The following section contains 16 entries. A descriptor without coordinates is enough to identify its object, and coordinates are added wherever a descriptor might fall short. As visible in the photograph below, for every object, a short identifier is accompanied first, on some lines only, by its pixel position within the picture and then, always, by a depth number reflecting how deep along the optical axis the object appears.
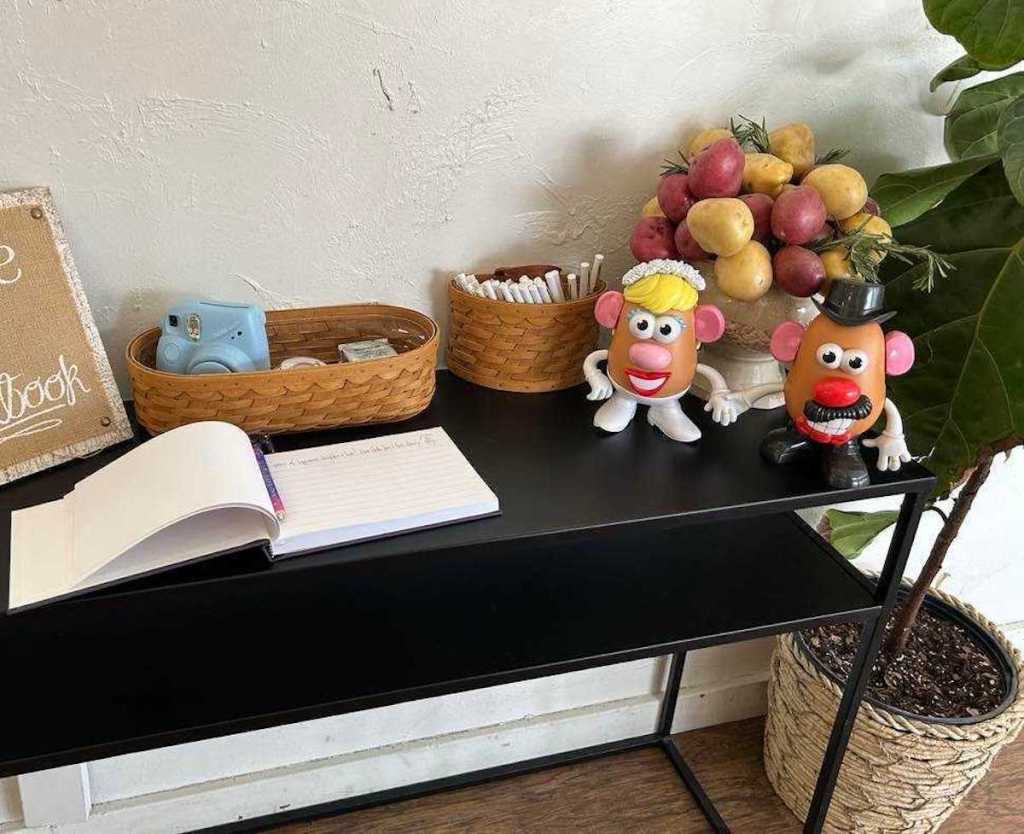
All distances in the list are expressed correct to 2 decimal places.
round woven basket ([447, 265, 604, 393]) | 1.07
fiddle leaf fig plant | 0.99
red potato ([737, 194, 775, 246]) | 0.99
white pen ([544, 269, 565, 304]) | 1.09
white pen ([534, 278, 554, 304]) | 1.09
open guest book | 0.73
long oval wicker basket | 0.91
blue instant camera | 0.94
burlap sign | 0.88
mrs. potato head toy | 0.95
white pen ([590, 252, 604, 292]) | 1.11
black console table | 0.83
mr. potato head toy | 0.90
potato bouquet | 0.95
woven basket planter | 1.26
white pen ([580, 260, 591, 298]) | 1.10
